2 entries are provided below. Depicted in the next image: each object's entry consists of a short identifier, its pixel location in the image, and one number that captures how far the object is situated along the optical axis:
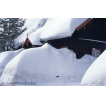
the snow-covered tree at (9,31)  27.70
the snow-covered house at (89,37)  15.88
